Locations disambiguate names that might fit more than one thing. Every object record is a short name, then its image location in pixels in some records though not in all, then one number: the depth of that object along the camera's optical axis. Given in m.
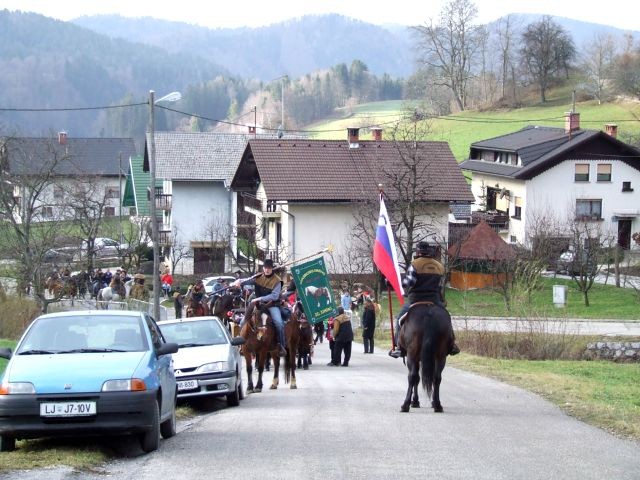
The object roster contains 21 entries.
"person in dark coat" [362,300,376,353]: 30.94
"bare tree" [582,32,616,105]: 104.19
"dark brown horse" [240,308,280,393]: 18.34
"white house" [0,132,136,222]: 43.09
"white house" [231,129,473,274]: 53.78
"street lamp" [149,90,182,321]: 32.97
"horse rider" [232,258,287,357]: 18.19
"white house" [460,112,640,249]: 64.62
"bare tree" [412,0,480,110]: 111.88
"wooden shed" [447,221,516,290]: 52.16
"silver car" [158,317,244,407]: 15.91
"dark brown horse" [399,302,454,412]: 13.95
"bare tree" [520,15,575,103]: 109.88
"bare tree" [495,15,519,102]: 113.80
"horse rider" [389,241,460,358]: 14.12
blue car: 10.12
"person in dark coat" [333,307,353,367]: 26.58
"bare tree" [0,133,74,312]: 37.47
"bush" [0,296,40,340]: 33.75
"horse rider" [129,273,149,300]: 44.09
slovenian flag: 17.31
